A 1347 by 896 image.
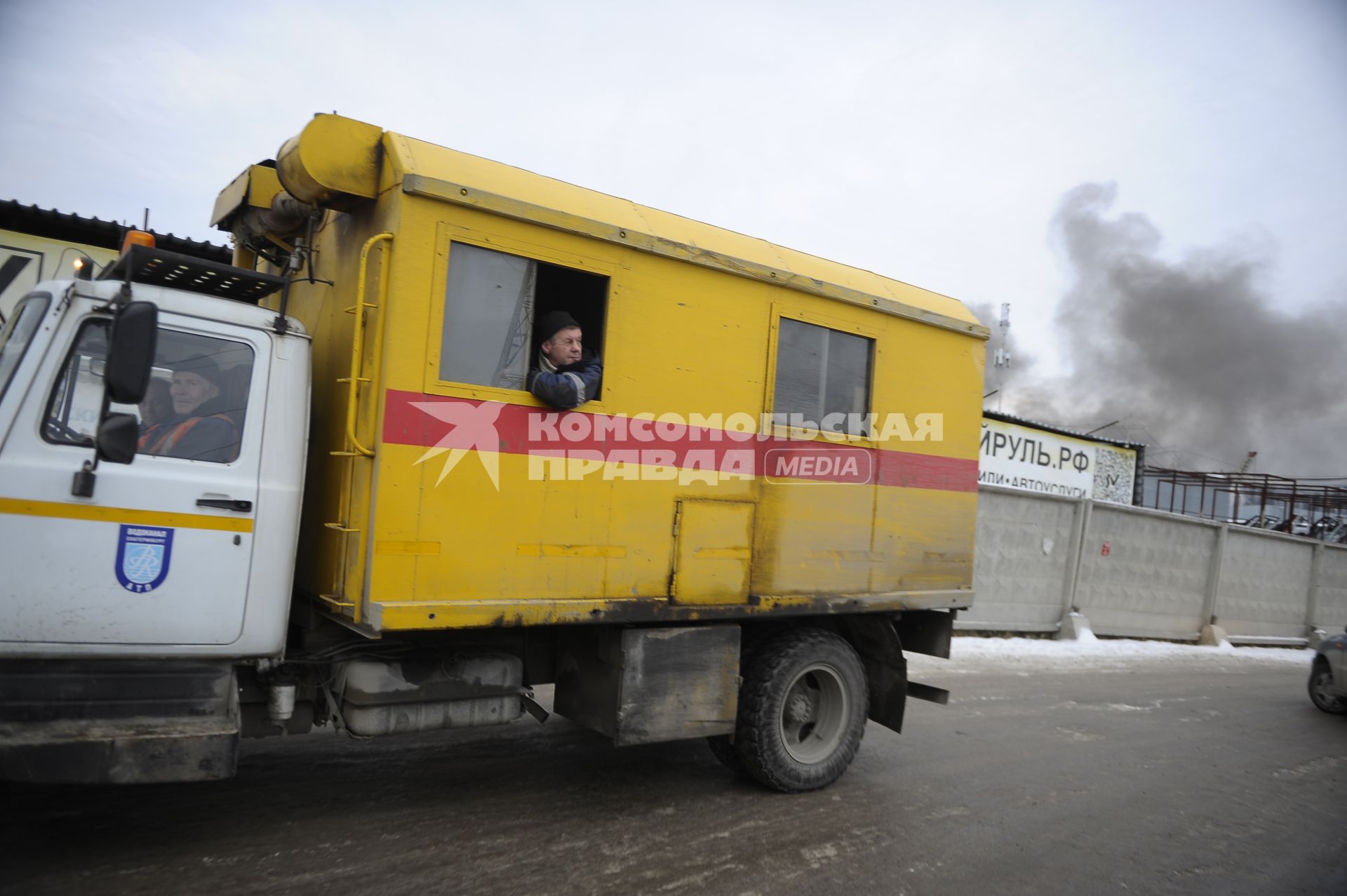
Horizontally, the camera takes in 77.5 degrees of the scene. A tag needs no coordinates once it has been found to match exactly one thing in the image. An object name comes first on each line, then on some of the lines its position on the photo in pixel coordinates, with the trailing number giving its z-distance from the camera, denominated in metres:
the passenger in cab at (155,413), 3.52
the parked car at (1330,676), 9.52
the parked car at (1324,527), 23.50
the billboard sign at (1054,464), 16.72
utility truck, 3.39
